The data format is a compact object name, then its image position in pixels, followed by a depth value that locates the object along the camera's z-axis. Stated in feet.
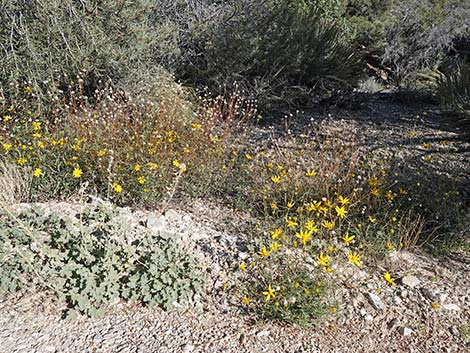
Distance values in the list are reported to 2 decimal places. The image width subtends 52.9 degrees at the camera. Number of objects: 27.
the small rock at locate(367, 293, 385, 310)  9.36
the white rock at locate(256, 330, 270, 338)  8.35
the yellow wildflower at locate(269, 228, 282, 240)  9.26
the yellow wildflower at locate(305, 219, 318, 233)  9.41
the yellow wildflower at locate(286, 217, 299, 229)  9.39
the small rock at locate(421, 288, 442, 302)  9.84
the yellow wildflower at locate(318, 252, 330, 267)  8.80
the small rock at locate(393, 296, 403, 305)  9.62
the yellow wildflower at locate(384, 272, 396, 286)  9.04
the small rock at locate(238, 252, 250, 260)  10.07
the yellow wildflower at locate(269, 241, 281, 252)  9.12
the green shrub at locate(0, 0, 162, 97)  15.97
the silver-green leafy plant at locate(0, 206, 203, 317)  8.48
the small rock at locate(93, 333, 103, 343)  7.86
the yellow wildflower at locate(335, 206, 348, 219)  10.08
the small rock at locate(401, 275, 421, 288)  10.17
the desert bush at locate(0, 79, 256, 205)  12.17
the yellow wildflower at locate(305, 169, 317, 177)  12.43
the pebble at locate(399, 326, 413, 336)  8.87
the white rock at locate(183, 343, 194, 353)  7.79
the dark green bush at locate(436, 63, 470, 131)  14.16
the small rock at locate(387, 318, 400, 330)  9.05
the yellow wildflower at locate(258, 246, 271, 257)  8.99
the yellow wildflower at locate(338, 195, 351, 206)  10.93
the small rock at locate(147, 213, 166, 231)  10.75
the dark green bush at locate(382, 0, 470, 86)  32.14
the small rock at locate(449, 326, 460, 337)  9.05
